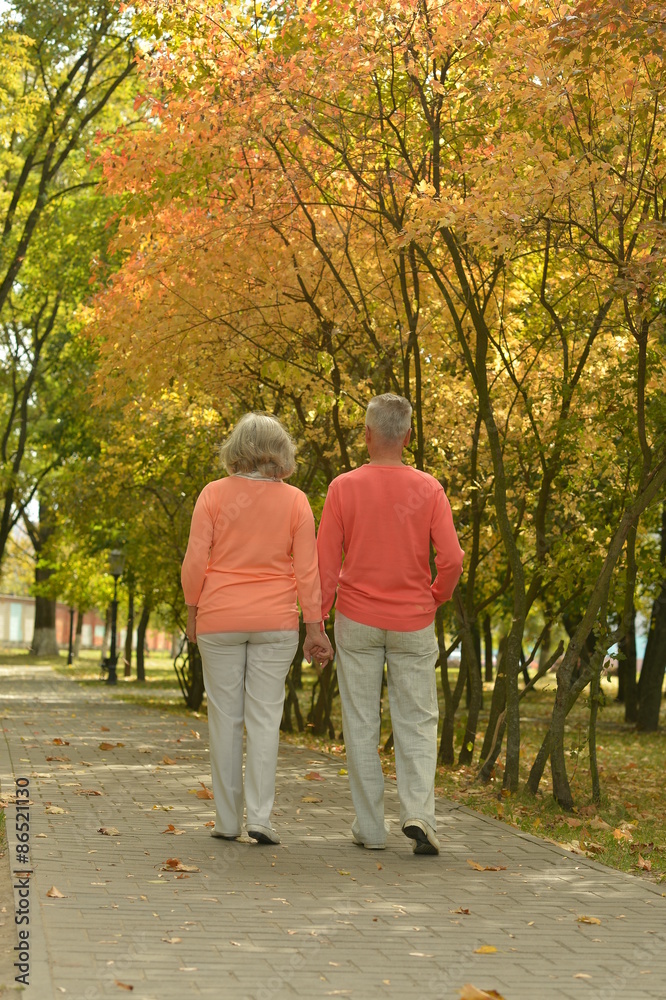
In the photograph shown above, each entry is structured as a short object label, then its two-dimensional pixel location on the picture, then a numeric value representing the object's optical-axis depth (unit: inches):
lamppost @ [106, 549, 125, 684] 2300.7
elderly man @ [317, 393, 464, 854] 495.5
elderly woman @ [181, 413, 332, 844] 493.4
